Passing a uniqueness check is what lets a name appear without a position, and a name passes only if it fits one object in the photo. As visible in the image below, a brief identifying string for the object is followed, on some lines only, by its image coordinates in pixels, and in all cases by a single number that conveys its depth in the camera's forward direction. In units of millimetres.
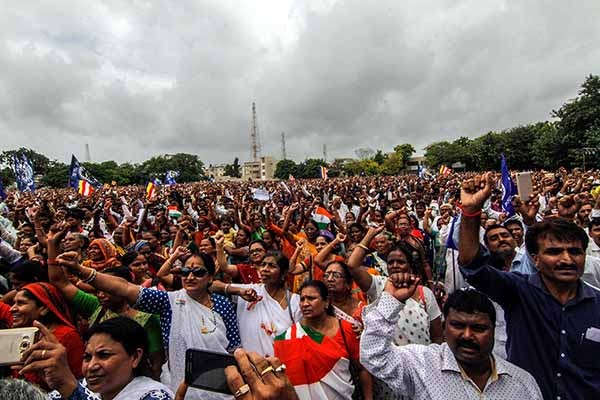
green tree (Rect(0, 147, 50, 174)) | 58406
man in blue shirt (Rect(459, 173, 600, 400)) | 1714
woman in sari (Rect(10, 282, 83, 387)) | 2318
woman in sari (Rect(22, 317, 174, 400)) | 1526
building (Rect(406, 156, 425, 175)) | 76250
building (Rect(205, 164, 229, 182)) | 131438
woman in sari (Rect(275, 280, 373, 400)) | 2121
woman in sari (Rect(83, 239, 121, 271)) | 4008
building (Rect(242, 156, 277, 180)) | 116762
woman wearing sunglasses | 2406
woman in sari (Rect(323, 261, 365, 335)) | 2850
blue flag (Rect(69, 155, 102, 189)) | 11310
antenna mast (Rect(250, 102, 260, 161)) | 113250
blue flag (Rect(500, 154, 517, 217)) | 5469
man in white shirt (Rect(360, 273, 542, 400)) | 1649
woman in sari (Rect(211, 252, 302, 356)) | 2660
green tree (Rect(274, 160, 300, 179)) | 78938
